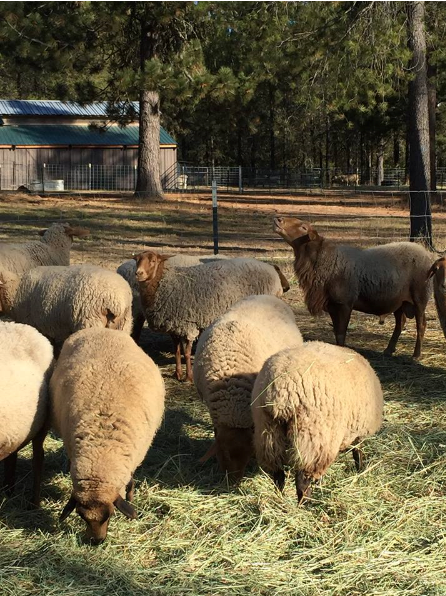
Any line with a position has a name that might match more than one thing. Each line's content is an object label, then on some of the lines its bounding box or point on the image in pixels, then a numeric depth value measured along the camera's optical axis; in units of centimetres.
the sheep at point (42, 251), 911
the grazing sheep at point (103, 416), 420
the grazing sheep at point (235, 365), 525
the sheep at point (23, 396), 475
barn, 4116
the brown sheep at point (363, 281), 868
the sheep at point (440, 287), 749
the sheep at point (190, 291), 815
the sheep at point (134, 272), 869
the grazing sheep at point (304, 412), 464
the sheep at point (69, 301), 744
